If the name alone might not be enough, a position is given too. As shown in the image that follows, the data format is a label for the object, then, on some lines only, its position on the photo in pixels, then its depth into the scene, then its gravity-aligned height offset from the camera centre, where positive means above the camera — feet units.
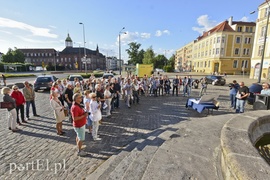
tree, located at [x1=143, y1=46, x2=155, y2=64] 201.67 +23.18
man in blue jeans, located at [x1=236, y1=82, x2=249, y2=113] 24.04 -3.78
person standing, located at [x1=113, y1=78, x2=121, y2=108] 27.39 -3.41
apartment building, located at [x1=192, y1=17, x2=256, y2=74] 145.07 +27.88
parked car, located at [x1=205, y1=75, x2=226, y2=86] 69.72 -3.39
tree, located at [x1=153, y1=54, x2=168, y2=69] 244.38 +21.35
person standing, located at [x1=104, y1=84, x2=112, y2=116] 23.23 -4.21
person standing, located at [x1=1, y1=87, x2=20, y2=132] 17.71 -4.74
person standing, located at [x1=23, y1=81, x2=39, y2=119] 21.98 -3.64
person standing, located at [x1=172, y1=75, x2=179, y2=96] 41.85 -2.88
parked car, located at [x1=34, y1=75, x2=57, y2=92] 46.93 -3.92
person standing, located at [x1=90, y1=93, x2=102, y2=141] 15.70 -4.64
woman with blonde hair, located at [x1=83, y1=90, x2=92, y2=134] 16.74 -3.73
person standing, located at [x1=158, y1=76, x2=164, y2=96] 42.34 -3.02
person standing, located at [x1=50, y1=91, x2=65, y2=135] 16.55 -4.48
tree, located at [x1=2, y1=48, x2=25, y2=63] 241.96 +23.76
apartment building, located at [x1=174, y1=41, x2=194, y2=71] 278.01 +42.30
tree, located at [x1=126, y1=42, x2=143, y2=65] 234.38 +31.58
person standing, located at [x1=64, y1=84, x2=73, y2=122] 20.79 -3.31
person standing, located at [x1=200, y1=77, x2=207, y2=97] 45.21 -3.36
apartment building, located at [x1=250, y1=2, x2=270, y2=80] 92.48 +16.10
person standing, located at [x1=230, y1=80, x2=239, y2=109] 29.60 -3.78
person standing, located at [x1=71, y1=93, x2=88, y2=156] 12.78 -4.23
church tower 315.58 +64.15
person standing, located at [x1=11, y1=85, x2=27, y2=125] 19.75 -3.83
